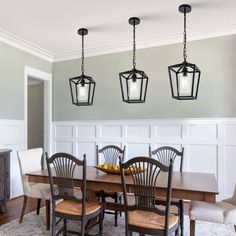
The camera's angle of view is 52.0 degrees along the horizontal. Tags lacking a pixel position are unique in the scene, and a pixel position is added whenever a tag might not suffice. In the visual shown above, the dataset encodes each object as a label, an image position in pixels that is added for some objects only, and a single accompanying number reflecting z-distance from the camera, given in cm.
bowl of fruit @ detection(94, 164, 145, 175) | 274
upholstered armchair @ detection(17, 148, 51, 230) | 310
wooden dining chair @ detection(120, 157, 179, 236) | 205
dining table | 213
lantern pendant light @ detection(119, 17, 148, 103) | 303
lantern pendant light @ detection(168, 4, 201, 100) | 275
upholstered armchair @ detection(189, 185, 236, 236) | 228
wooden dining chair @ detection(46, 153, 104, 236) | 241
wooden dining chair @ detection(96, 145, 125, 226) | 329
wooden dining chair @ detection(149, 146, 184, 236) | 274
